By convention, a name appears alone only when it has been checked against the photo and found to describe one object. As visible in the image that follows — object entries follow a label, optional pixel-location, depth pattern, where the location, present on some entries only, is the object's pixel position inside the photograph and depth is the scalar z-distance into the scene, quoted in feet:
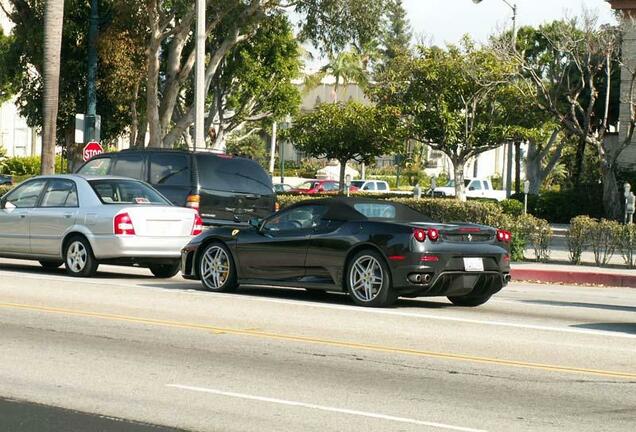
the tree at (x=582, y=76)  132.57
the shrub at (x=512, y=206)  146.00
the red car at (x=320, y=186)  192.95
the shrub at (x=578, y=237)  78.07
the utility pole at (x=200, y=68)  96.17
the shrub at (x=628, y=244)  76.43
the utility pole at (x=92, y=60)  111.75
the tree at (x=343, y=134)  166.09
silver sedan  58.95
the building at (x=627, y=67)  140.36
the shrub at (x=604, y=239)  77.15
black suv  71.05
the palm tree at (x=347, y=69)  316.19
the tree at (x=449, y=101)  148.77
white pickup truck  199.00
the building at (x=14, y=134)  300.81
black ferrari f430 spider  46.16
